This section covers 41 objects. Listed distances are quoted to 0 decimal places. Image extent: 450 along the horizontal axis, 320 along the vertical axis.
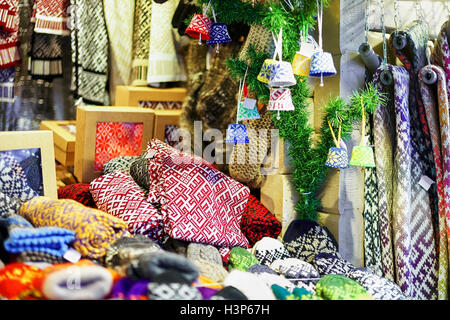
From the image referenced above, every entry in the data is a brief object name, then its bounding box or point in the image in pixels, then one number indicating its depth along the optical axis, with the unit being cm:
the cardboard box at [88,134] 219
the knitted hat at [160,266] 117
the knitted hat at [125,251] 125
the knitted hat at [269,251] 180
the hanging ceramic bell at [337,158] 174
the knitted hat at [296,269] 164
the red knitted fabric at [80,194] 193
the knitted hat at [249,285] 132
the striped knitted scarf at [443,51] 188
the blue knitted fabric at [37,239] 125
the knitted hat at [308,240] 188
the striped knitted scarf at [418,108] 194
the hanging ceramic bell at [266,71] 171
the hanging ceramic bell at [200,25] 183
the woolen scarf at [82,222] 137
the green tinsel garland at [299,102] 183
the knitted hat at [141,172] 191
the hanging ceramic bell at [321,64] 165
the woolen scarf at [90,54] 257
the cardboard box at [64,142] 230
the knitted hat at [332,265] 170
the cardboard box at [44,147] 170
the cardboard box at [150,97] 262
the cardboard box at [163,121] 244
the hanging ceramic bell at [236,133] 188
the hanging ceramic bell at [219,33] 190
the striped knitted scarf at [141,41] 264
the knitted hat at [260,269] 160
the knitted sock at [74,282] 113
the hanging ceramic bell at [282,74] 165
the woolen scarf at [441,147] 183
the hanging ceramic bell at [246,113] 191
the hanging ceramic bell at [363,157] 171
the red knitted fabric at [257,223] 194
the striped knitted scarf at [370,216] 194
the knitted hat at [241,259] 168
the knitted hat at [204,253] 159
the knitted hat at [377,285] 156
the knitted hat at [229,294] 126
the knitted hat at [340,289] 143
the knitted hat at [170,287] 117
